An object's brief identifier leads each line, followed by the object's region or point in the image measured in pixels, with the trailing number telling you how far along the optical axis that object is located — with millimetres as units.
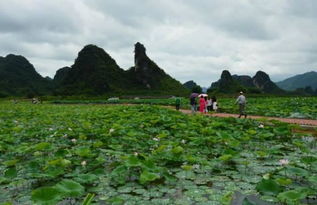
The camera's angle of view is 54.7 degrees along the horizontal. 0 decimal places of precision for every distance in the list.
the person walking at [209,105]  15453
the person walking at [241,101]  11984
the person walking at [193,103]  13891
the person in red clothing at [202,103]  13869
